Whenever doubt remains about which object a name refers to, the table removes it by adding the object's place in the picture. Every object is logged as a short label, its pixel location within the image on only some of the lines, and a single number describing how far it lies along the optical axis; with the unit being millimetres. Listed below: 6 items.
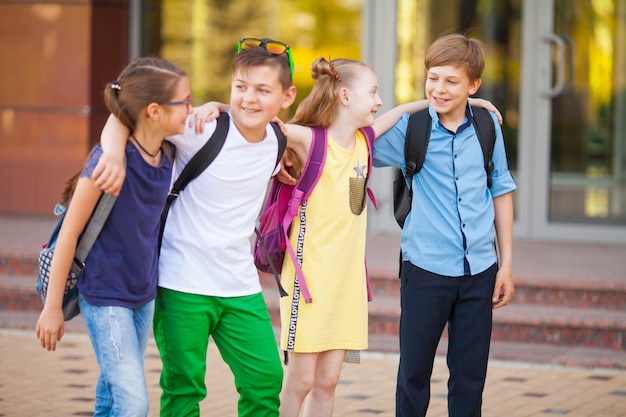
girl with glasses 5873
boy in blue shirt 7048
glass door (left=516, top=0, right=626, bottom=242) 15438
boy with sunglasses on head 6464
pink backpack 6867
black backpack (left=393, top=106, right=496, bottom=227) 7095
